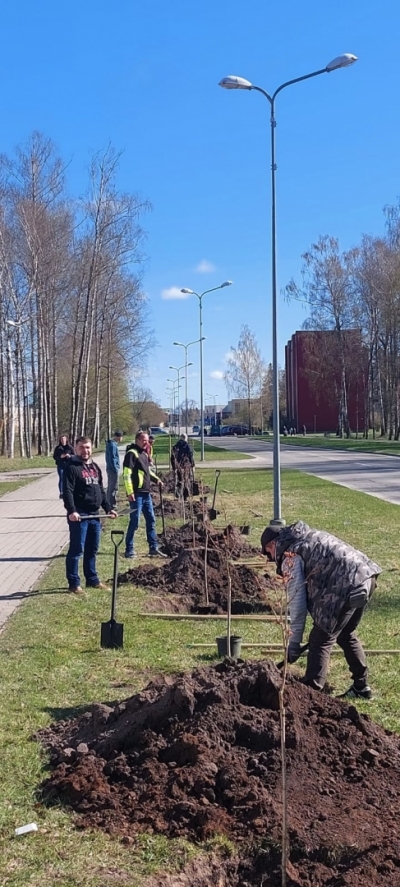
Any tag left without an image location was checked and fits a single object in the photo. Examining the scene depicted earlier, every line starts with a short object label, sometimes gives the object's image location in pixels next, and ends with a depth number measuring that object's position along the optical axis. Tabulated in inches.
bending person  194.5
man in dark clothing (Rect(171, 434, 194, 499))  695.9
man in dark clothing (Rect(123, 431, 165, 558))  426.9
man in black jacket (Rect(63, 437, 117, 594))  341.4
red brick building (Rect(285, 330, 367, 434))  2393.0
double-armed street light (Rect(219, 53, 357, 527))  530.0
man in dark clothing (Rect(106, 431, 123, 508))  644.0
